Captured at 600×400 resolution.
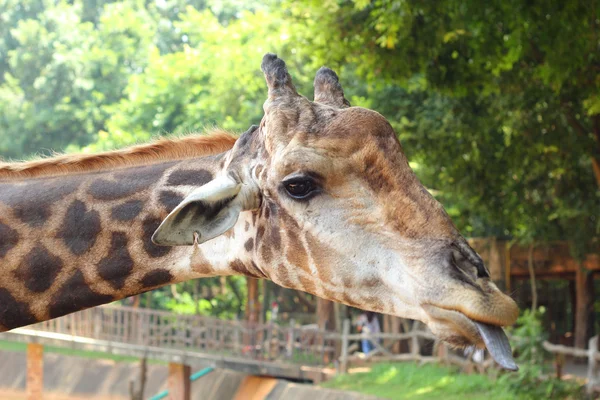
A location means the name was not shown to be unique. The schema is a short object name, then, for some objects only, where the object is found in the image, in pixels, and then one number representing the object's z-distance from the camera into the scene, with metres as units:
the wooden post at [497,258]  20.55
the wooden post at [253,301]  25.08
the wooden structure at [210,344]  18.72
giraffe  3.03
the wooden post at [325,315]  23.27
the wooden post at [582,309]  21.64
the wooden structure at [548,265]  20.73
